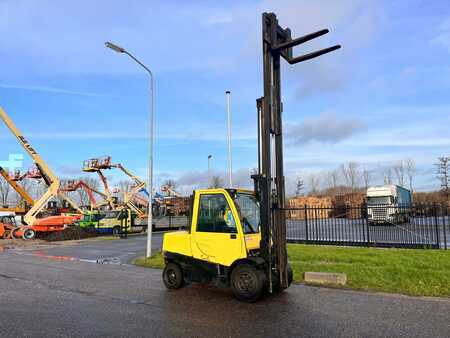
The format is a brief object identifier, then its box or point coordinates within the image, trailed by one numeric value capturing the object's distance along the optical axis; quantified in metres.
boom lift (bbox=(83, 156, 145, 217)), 47.47
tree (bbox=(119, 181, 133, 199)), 48.51
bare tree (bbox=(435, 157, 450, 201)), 70.70
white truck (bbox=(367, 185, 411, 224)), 18.14
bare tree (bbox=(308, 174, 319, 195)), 94.34
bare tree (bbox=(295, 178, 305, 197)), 87.47
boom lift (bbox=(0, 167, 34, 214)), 40.23
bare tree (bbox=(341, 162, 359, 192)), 88.86
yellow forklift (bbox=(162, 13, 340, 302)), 7.91
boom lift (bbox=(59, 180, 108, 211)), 50.21
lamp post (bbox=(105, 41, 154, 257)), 15.74
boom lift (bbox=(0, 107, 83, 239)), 31.85
